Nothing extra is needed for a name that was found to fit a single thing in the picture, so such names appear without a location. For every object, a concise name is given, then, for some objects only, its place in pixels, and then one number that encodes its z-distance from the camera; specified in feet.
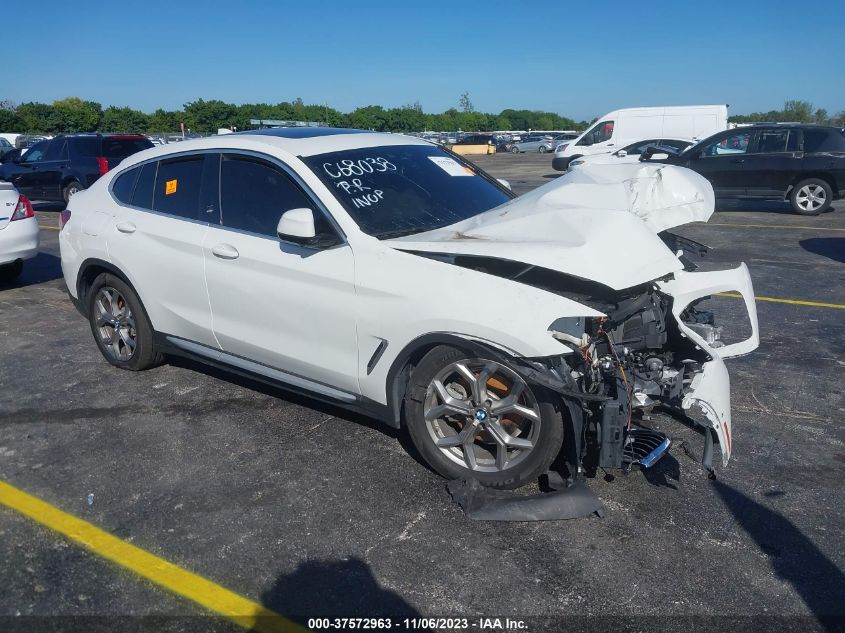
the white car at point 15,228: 25.75
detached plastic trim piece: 10.76
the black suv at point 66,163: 49.16
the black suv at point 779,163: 42.78
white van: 74.43
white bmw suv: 10.80
